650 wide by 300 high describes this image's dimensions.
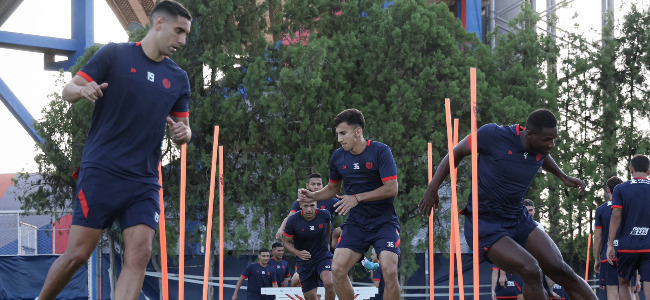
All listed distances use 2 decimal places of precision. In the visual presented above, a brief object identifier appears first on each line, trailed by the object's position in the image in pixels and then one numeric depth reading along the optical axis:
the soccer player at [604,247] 13.34
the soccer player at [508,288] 15.80
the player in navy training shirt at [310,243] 12.70
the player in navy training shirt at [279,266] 18.05
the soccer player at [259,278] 17.92
